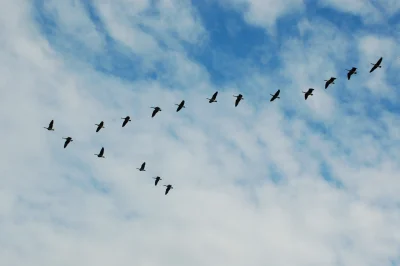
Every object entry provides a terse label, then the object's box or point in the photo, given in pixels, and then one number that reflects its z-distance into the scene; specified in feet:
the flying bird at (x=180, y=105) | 303.89
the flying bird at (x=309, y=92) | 277.23
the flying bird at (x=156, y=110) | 309.55
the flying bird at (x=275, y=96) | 287.28
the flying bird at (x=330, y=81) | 270.28
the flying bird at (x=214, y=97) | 303.27
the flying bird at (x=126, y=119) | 312.91
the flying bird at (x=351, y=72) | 260.83
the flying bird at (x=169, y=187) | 357.86
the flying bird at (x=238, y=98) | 299.17
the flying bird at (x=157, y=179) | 338.48
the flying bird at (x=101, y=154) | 328.12
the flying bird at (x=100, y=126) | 309.36
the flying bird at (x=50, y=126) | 308.60
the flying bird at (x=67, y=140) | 320.70
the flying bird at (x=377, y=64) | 261.65
